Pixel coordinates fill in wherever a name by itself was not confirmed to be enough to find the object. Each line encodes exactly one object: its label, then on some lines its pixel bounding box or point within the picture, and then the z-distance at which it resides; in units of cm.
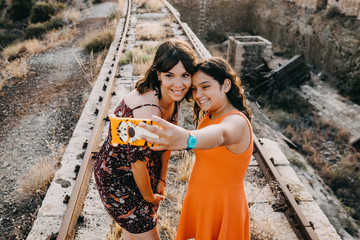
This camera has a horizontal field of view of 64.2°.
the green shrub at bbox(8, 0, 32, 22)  2108
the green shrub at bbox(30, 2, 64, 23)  1678
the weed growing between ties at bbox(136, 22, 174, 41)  953
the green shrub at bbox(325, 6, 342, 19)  1242
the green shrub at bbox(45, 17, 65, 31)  1401
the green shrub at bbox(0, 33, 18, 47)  1733
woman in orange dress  188
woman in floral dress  197
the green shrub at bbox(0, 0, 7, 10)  2325
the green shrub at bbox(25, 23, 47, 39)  1382
